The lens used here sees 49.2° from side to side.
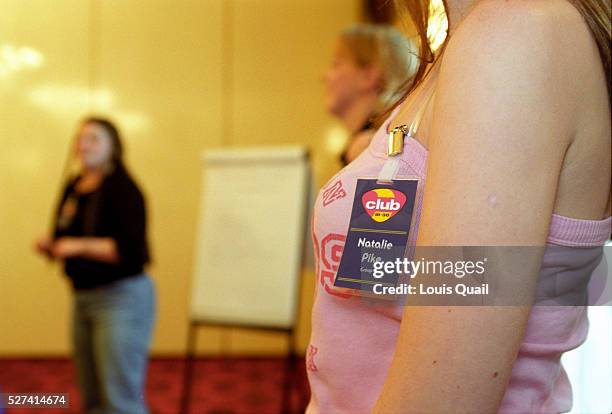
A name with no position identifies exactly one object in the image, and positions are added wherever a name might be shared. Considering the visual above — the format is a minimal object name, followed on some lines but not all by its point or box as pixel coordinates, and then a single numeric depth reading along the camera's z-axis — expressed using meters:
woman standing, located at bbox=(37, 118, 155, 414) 2.57
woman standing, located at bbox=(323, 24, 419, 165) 2.24
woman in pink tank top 0.47
